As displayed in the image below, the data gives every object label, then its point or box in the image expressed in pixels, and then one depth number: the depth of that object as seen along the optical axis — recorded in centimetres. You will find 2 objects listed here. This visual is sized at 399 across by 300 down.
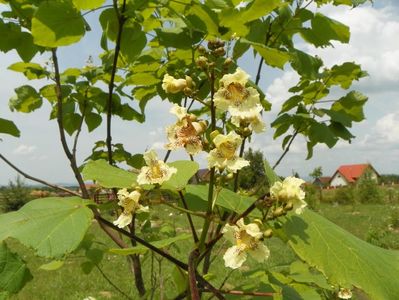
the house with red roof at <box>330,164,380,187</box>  5846
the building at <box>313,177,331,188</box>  6632
